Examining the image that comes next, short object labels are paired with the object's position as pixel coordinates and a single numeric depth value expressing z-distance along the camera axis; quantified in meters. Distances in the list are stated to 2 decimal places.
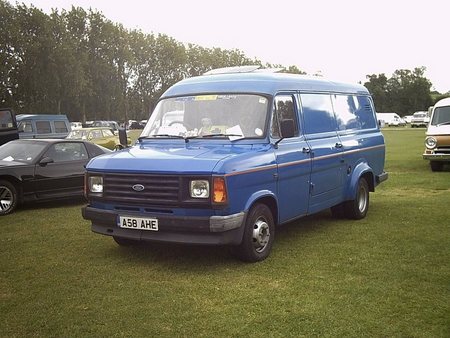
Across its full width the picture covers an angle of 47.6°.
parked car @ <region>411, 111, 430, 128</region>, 62.97
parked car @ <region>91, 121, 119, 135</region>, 50.47
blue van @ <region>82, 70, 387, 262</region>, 5.68
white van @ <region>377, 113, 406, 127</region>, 73.50
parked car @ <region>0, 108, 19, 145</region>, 16.36
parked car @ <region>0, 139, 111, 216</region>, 9.80
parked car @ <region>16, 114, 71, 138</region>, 21.30
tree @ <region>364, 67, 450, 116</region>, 99.31
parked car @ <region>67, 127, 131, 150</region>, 20.80
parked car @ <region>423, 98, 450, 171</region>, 15.41
